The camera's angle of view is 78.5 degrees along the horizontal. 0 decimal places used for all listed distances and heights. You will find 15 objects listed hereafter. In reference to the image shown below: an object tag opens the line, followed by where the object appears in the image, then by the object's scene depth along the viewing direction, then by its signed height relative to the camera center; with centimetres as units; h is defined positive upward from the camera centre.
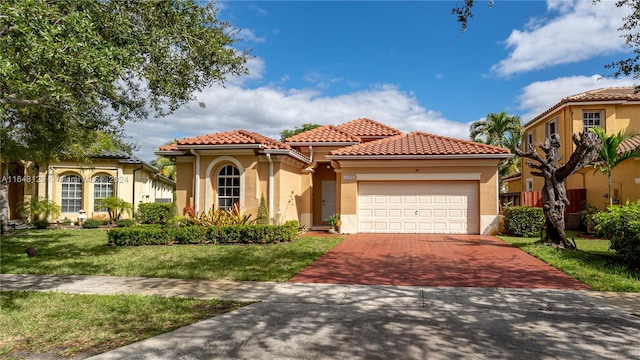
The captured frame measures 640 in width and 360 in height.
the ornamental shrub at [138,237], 1311 -150
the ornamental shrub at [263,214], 1520 -89
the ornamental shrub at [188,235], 1340 -148
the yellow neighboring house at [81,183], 2119 +53
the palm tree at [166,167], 3722 +251
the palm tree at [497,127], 3231 +519
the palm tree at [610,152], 1520 +142
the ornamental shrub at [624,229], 859 -97
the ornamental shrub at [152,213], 1884 -102
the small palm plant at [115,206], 2129 -79
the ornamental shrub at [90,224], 2047 -164
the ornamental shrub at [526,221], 1512 -124
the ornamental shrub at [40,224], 2008 -160
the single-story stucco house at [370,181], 1591 +41
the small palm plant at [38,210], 2012 -89
